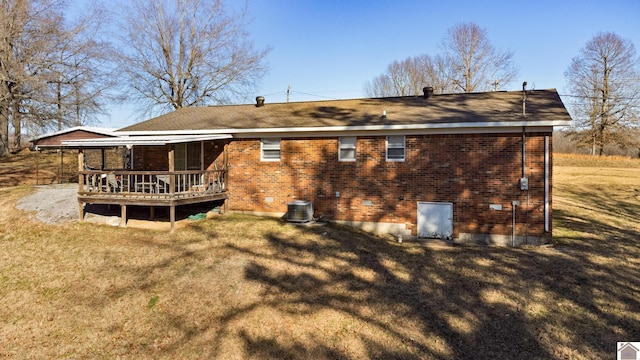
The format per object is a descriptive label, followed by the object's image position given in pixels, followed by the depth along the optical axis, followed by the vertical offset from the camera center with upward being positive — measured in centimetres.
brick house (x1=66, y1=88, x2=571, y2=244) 1059 +45
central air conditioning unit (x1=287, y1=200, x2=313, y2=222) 1166 -126
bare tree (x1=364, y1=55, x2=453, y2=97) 3988 +1194
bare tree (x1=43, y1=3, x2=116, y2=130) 2405 +663
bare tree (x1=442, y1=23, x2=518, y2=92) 3562 +1175
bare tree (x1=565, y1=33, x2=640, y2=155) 3597 +757
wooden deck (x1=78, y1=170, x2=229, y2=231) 1083 -62
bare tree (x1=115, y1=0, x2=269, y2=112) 2894 +900
